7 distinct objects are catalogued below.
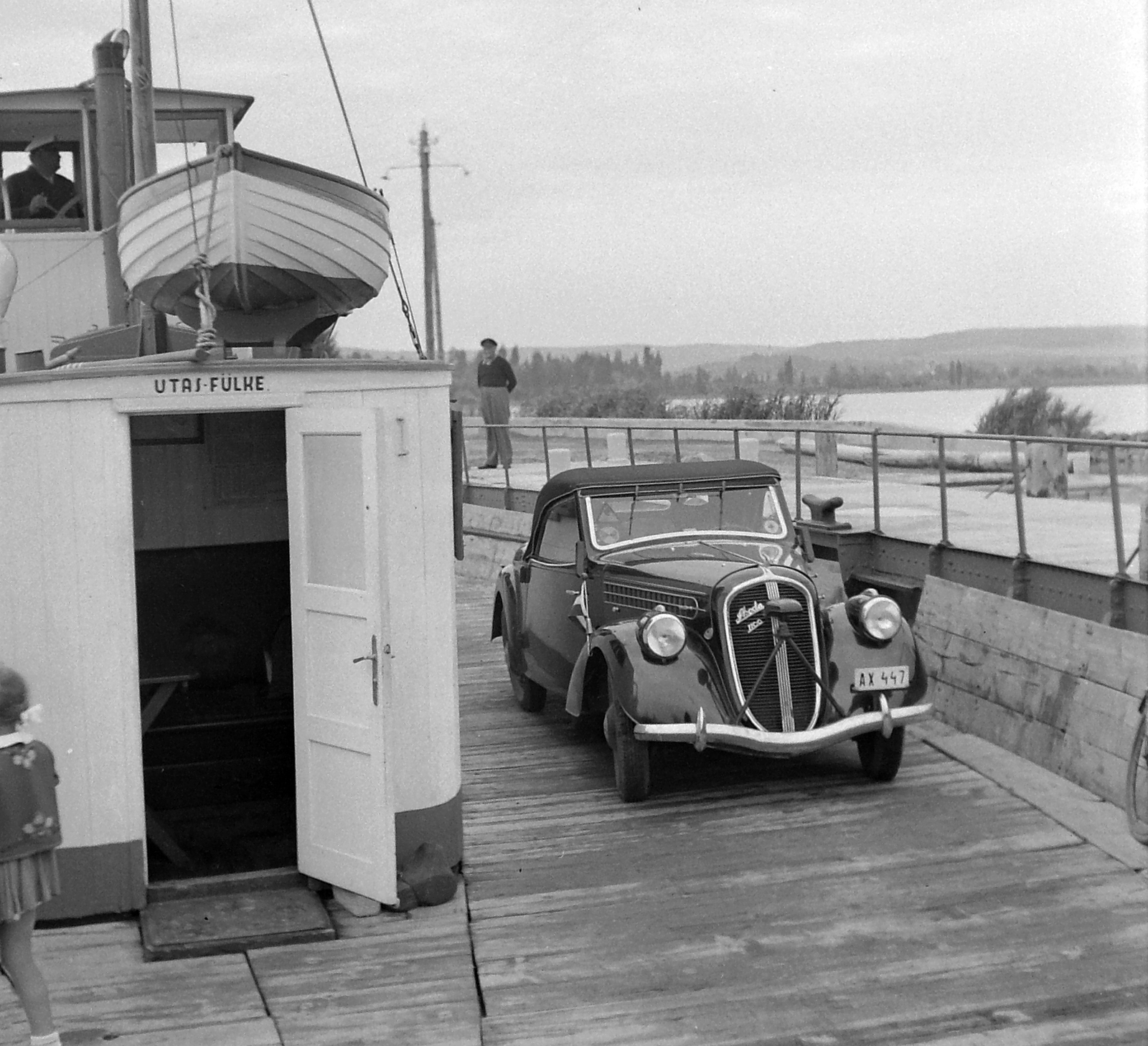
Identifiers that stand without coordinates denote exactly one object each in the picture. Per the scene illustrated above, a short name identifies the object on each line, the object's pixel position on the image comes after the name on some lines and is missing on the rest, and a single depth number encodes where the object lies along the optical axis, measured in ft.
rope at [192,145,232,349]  21.13
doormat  19.25
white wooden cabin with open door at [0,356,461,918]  20.10
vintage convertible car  25.59
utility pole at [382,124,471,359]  121.80
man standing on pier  69.62
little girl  15.16
